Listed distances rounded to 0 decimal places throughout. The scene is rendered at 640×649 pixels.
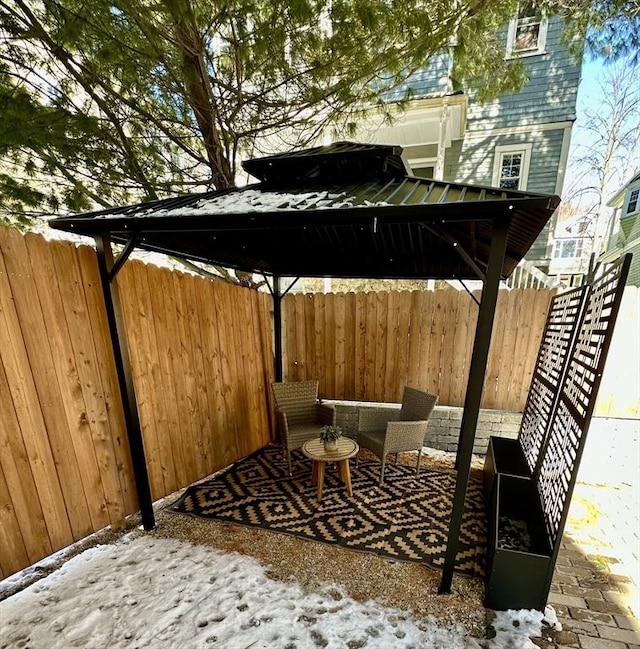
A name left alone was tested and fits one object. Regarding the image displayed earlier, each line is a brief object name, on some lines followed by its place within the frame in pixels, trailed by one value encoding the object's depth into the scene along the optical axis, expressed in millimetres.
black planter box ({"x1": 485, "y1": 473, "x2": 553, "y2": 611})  1810
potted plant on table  3021
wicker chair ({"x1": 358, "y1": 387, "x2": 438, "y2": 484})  3158
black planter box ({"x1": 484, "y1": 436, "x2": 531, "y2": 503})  2891
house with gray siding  5957
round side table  2977
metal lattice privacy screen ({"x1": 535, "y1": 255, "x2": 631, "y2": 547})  1724
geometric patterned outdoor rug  2459
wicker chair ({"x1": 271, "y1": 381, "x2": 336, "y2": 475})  3764
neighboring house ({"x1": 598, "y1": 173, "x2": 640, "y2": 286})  8422
